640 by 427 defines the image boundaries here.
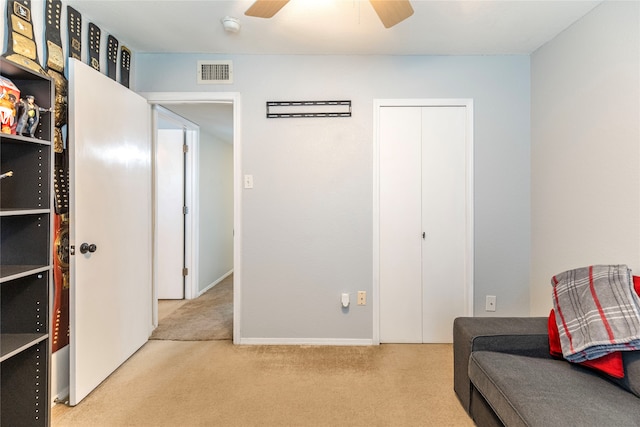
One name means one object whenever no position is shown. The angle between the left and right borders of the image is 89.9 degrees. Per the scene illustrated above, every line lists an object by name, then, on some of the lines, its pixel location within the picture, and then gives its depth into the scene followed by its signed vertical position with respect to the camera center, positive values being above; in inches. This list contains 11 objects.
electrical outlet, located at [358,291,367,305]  105.9 -28.8
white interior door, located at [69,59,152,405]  75.0 -3.1
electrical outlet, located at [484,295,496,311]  106.1 -30.2
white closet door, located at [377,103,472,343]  105.7 -3.0
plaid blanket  54.1 -18.3
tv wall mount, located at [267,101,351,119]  104.3 +33.6
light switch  105.3 +10.1
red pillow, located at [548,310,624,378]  54.3 -26.5
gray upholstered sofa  47.0 -29.2
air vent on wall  104.6 +45.7
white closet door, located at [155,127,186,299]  157.0 +0.9
